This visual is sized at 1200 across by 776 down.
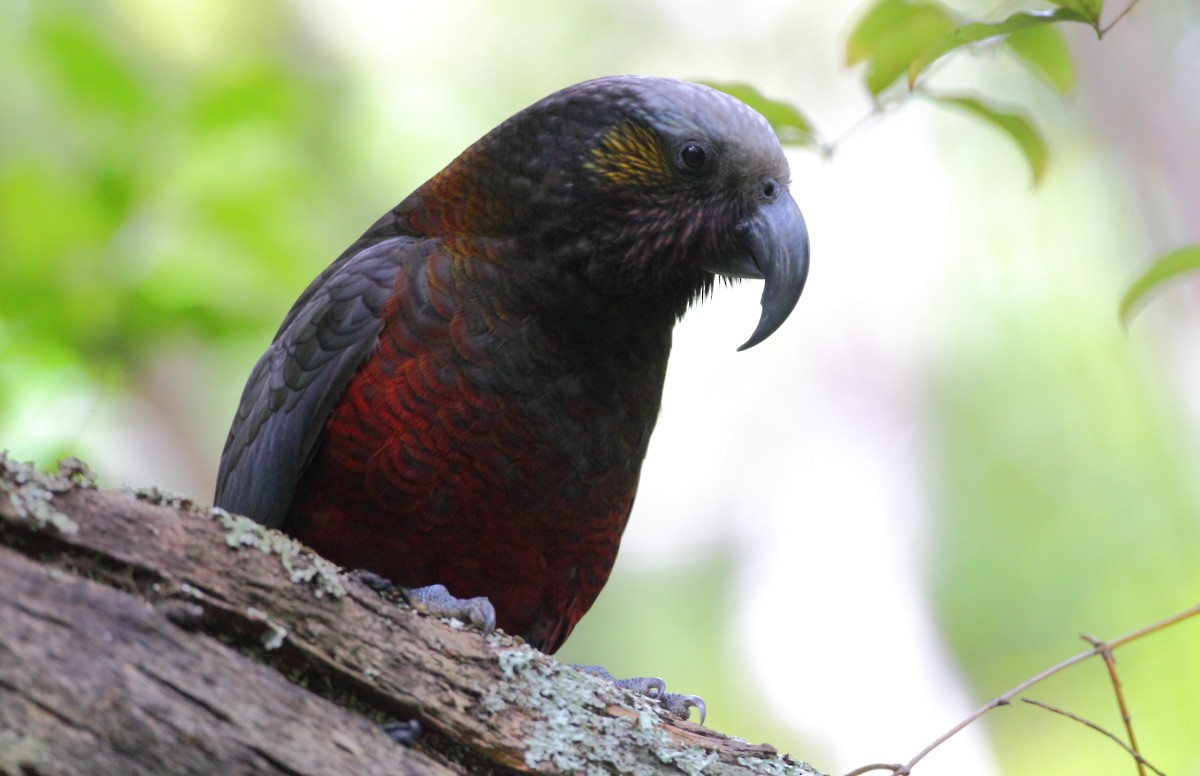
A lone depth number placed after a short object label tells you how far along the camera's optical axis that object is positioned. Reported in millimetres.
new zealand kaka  6887
